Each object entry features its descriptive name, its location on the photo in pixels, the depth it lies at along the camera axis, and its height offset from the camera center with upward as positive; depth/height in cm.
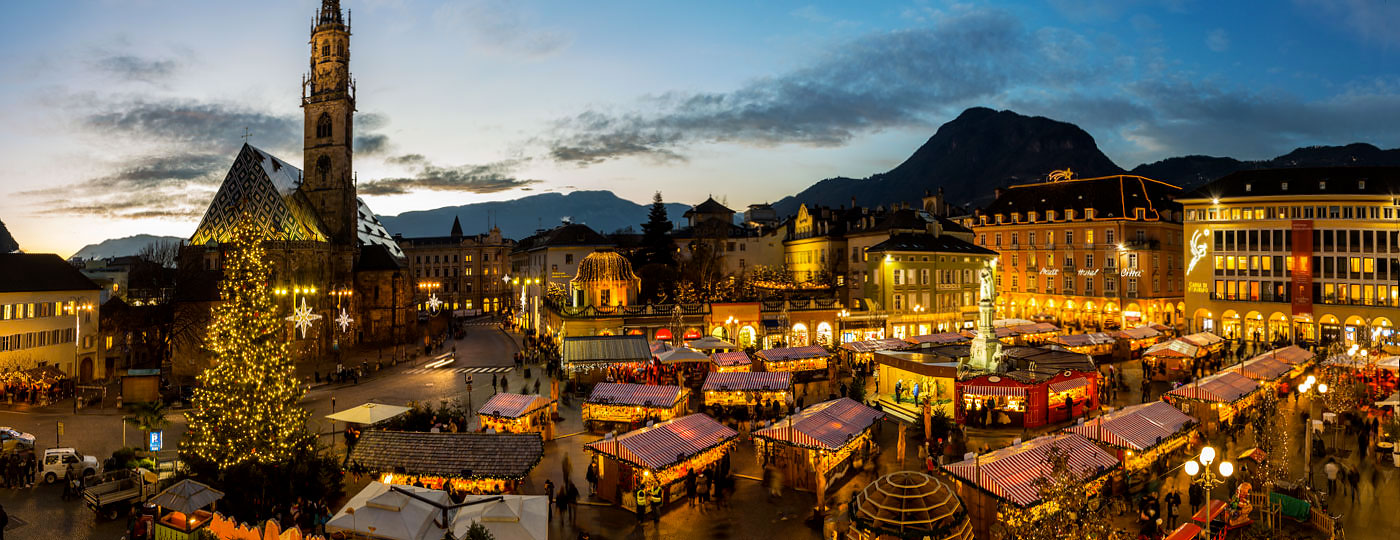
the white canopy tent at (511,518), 1291 -439
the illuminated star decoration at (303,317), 4141 -207
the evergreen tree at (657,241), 6359 +331
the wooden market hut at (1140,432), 1814 -418
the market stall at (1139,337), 4252 -387
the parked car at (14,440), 2101 -462
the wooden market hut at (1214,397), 2394 -421
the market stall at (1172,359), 3456 -431
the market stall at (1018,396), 2466 -425
